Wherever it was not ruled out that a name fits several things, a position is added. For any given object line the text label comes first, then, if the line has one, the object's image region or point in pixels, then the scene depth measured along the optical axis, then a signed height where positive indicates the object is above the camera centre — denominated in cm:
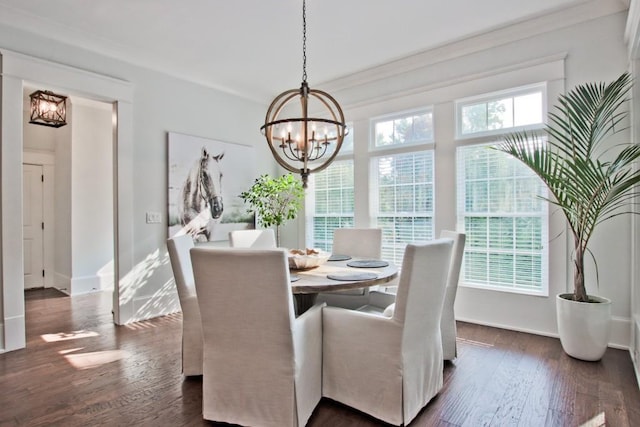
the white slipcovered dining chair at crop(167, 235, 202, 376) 238 -71
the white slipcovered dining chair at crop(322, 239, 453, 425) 181 -75
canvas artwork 414 +36
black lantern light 399 +124
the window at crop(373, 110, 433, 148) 391 +97
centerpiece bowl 246 -34
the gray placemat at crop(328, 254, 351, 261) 301 -40
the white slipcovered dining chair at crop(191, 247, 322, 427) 166 -65
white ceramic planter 254 -86
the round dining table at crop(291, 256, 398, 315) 199 -41
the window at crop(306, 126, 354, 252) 462 +17
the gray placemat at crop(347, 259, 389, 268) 260 -39
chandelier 240 +57
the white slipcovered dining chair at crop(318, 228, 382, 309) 282 -35
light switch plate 394 -5
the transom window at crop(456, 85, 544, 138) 325 +98
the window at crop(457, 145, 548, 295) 323 -10
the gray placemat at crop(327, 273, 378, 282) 211 -40
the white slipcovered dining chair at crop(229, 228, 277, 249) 329 -25
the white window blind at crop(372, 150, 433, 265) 391 +16
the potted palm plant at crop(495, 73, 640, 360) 253 +18
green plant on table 457 +21
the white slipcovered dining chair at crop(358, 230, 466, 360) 253 -67
